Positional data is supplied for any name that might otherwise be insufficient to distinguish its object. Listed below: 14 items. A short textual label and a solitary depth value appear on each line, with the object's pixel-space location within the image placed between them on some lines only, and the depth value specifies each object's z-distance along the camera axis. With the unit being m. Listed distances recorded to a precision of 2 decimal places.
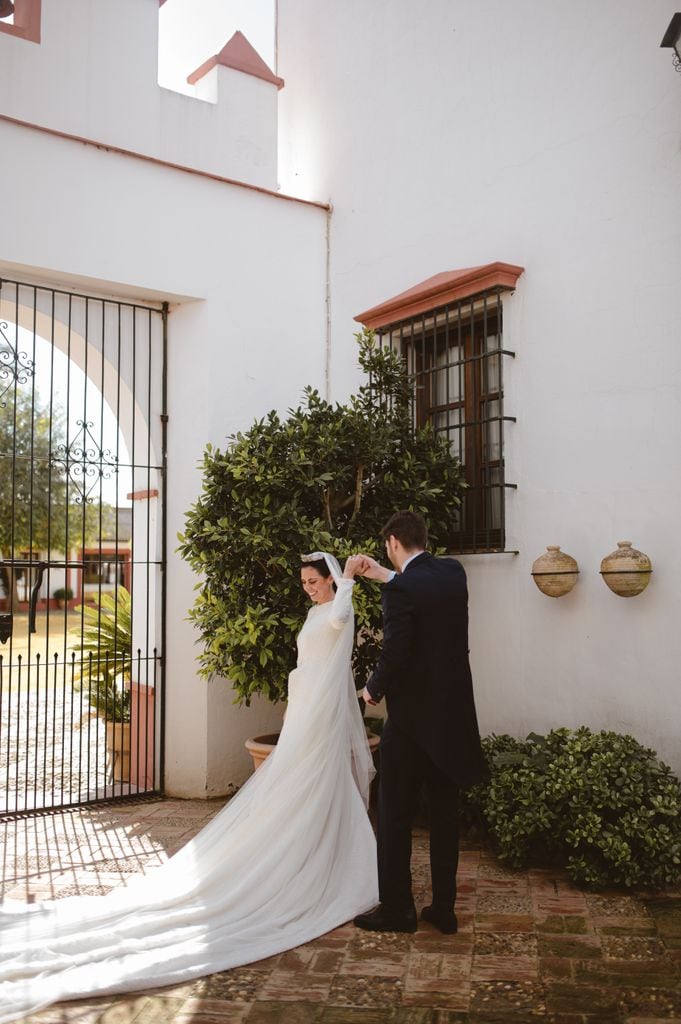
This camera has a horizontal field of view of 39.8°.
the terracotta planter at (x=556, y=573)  5.26
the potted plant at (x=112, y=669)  7.27
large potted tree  5.58
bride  3.57
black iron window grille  5.98
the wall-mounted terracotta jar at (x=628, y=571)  4.86
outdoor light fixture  4.42
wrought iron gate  6.39
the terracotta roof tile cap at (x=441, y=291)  5.79
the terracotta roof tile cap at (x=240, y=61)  7.53
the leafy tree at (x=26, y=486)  18.44
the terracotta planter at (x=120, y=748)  7.22
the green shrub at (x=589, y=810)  4.42
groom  4.07
